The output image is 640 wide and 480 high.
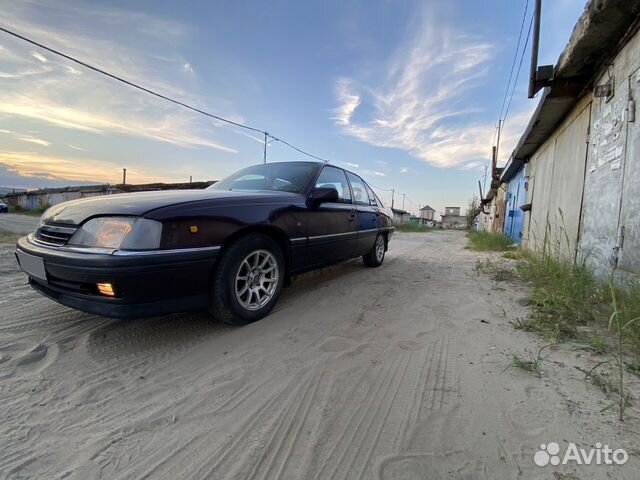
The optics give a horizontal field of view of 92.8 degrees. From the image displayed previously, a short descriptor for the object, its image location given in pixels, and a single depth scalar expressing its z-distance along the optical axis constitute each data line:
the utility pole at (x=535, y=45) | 4.60
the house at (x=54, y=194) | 20.56
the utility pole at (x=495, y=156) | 18.60
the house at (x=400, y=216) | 40.06
